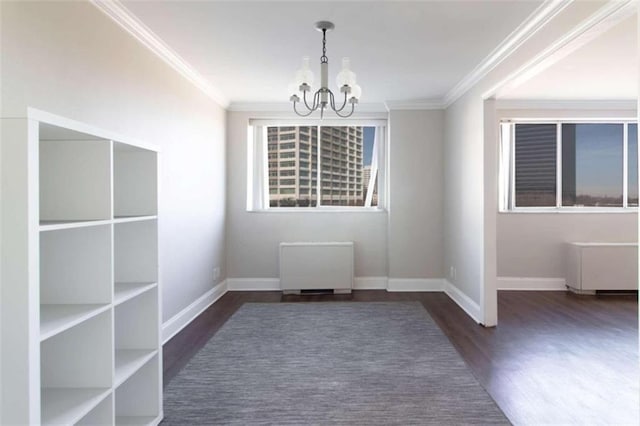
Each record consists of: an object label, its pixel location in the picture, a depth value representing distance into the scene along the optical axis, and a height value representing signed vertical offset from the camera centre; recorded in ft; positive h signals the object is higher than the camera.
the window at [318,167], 17.89 +1.99
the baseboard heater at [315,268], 16.81 -2.53
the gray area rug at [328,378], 7.15 -3.74
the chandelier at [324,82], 9.02 +3.02
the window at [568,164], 17.47 +2.05
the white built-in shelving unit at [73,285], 3.83 -0.94
